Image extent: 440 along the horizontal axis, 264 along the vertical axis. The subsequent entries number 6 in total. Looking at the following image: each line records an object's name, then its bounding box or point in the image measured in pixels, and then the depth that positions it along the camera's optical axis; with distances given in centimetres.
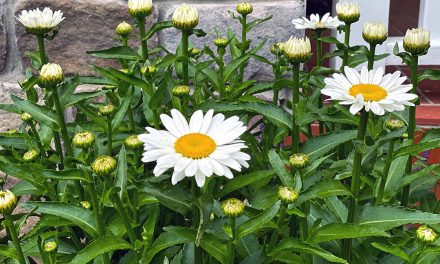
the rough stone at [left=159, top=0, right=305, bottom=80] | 174
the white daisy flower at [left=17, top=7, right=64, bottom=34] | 117
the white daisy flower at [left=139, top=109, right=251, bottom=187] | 87
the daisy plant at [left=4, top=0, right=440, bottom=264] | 95
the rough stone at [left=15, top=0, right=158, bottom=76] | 173
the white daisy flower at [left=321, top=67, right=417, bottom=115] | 92
